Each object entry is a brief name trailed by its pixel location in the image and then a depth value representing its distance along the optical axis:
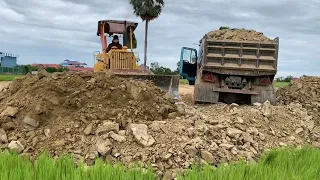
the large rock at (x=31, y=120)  6.59
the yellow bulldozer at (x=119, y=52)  12.55
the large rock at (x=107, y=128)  6.16
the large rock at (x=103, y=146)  5.71
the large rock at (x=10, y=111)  6.79
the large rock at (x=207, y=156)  5.78
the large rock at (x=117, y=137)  5.96
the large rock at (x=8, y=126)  6.58
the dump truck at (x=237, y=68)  11.31
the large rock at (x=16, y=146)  5.81
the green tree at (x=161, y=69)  44.01
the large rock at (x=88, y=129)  6.27
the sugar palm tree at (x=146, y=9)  35.75
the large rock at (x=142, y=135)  5.91
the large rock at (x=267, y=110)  8.35
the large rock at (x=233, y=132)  6.70
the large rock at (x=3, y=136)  6.21
